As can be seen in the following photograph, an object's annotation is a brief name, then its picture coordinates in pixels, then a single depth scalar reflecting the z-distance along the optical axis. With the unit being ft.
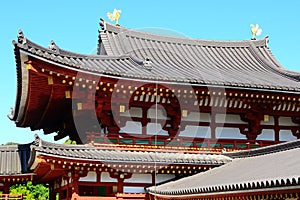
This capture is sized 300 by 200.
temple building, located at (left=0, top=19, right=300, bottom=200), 48.78
